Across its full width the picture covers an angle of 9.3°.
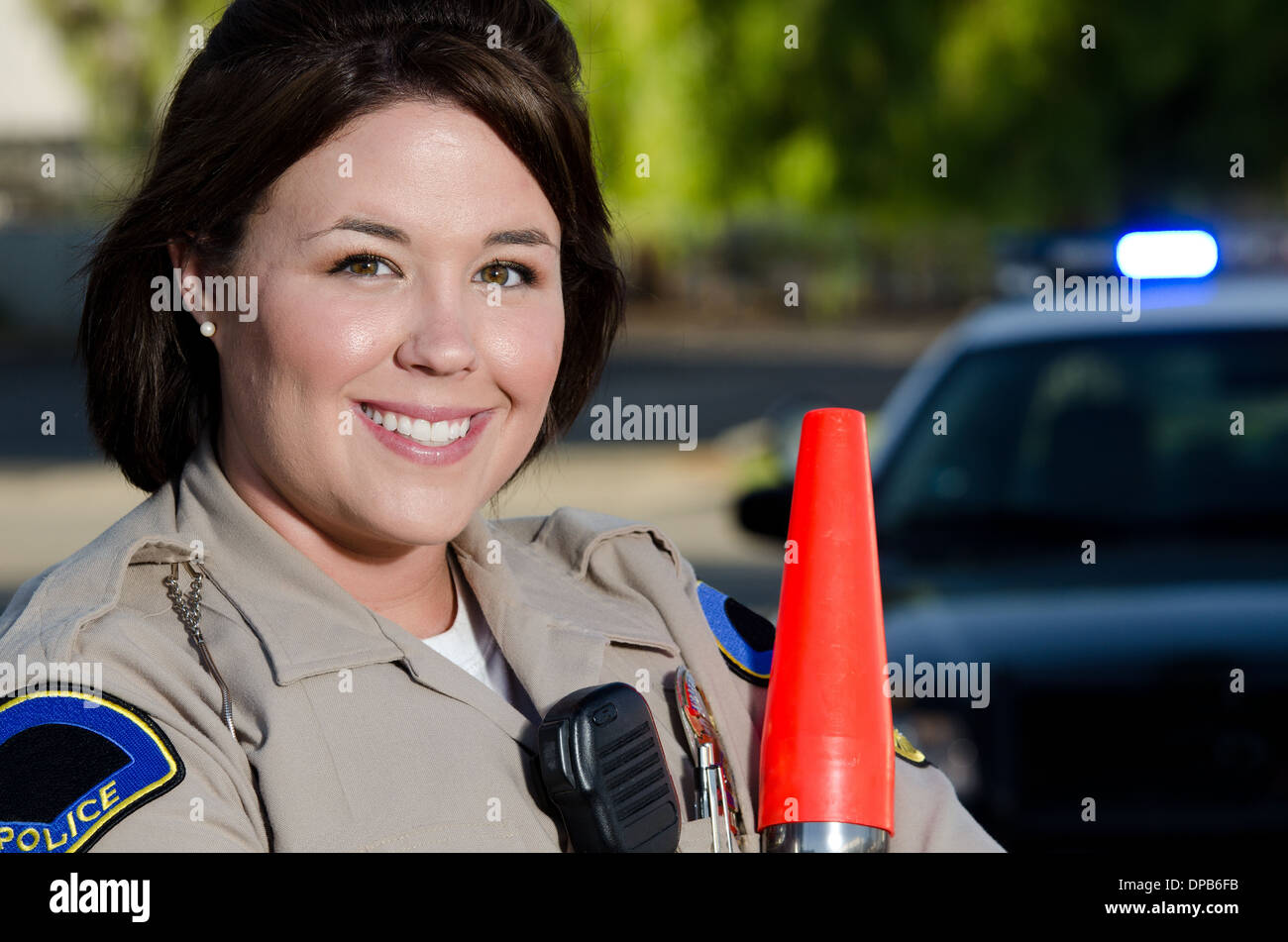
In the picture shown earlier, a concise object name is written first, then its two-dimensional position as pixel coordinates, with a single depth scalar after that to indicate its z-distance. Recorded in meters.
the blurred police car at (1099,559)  3.44
